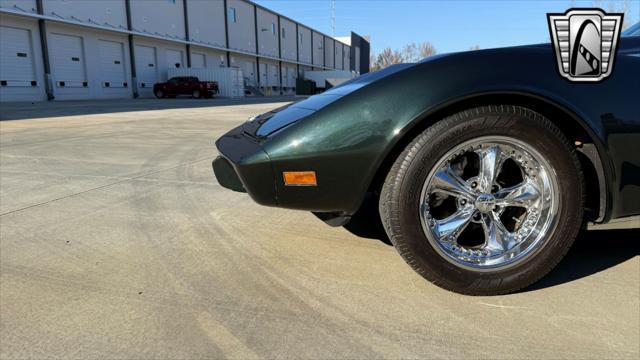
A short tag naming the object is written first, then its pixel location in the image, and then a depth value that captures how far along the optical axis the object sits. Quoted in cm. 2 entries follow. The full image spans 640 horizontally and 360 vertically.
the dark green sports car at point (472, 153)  197
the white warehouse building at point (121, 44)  2381
